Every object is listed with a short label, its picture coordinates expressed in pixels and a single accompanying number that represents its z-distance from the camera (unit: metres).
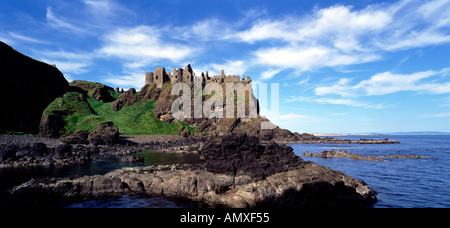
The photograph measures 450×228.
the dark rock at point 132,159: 40.66
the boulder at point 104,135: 68.54
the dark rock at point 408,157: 56.28
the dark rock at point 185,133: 111.69
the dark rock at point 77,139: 66.00
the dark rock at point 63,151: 40.59
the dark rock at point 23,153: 40.16
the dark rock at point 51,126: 75.50
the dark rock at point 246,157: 20.84
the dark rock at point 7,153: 37.05
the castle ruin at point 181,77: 143.12
